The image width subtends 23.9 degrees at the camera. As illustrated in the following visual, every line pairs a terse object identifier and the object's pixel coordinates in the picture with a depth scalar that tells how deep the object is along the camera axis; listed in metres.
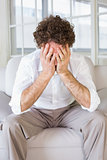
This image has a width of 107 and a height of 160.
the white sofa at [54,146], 1.45
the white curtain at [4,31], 3.49
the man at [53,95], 1.36
